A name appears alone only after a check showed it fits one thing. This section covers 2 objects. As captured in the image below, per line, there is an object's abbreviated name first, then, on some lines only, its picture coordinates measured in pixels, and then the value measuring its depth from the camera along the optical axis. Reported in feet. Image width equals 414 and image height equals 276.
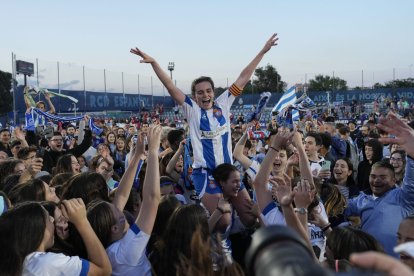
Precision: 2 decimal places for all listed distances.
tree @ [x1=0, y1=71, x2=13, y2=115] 175.07
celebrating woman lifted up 15.74
